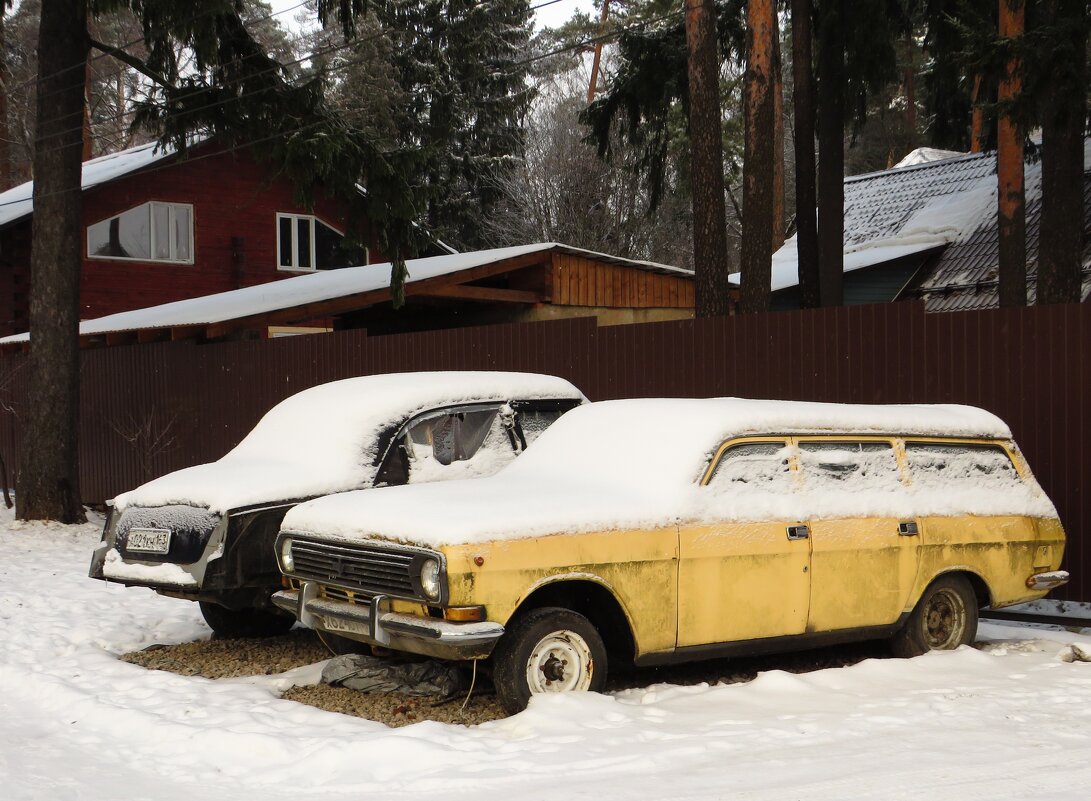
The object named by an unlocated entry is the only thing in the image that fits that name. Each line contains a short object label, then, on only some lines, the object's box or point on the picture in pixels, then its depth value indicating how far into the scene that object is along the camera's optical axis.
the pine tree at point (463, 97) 41.09
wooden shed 17.17
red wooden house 27.08
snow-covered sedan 8.01
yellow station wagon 6.33
